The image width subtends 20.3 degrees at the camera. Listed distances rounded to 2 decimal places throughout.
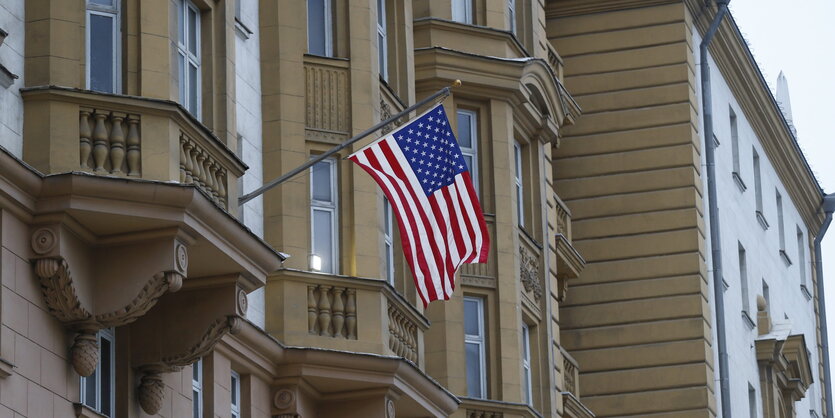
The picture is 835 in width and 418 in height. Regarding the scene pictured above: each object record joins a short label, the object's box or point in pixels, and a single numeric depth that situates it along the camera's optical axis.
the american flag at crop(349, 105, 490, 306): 27.78
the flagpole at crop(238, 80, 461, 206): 26.55
